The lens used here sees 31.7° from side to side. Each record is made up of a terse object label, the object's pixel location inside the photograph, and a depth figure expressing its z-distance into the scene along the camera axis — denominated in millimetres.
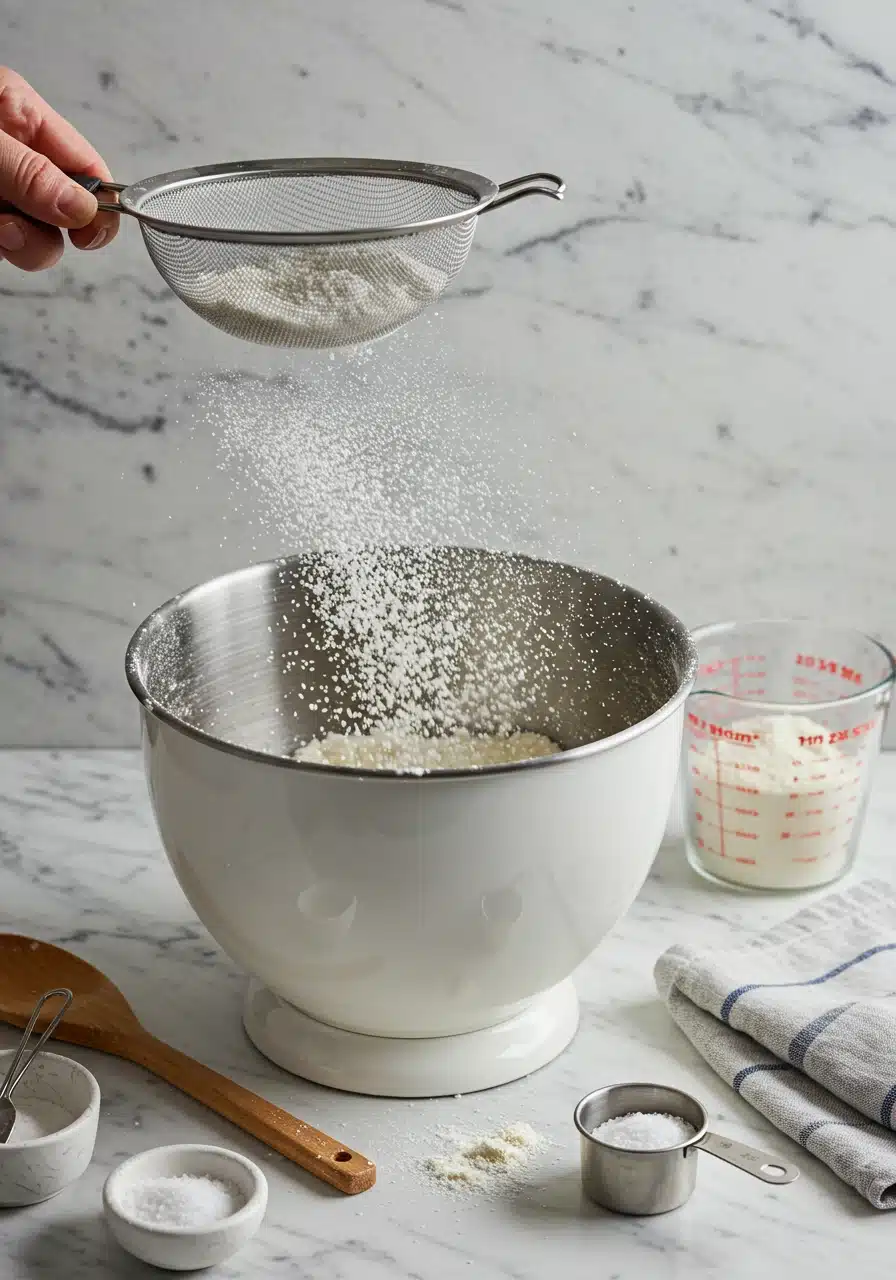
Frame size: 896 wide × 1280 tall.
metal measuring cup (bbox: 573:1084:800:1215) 836
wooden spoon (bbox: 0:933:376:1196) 874
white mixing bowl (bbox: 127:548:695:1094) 833
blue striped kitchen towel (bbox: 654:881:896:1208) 890
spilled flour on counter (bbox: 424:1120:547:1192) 878
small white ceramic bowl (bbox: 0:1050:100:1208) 835
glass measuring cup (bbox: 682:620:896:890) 1171
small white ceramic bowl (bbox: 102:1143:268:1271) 788
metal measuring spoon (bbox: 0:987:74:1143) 866
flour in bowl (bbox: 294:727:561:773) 1095
